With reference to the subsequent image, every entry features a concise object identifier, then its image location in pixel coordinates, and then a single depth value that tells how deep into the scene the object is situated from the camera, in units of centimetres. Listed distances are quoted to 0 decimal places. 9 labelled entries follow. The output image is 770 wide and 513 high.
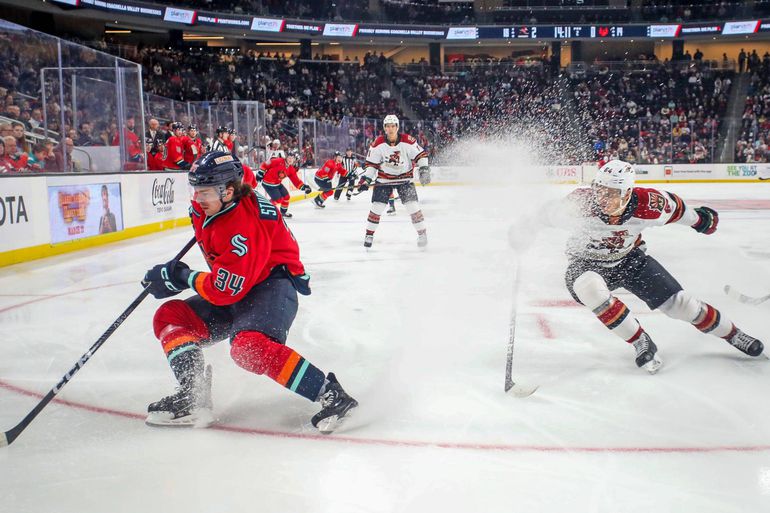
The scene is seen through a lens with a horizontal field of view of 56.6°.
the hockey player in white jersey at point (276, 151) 1091
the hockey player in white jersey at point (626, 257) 295
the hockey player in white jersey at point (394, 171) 721
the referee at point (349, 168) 1333
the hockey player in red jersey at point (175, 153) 954
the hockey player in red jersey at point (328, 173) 1306
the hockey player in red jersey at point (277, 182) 1055
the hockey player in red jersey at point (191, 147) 969
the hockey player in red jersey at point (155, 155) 926
